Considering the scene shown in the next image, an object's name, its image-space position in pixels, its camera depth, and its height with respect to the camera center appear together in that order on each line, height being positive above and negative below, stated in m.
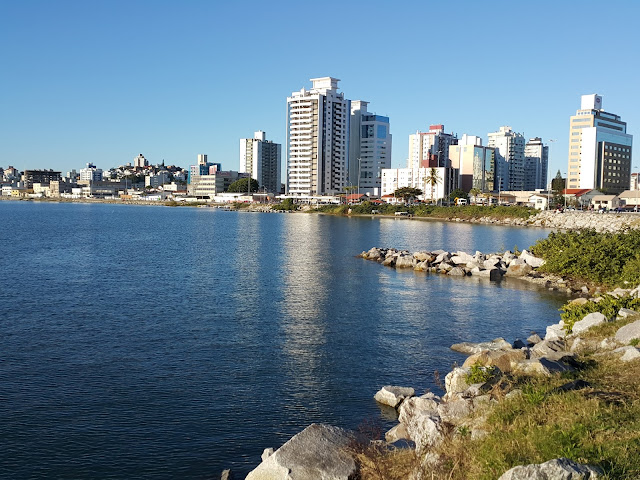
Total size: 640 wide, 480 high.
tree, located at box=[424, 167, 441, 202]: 177.10 +10.34
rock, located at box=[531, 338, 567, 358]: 16.96 -4.15
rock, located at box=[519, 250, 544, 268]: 44.38 -3.69
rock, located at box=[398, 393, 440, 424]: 13.54 -4.77
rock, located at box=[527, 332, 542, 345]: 21.67 -4.82
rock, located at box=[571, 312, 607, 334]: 20.00 -3.80
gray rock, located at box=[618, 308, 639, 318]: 19.34 -3.35
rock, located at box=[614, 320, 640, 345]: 16.23 -3.41
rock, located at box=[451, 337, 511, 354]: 20.59 -4.95
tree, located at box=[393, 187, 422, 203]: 166.38 +5.46
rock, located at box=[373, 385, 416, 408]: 15.73 -5.09
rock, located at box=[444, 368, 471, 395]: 14.78 -4.48
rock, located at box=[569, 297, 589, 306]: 23.68 -3.88
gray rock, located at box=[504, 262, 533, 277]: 43.25 -4.37
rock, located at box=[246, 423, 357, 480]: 9.86 -4.42
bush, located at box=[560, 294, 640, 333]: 20.97 -3.55
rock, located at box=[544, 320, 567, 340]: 20.77 -4.41
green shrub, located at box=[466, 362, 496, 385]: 14.33 -4.08
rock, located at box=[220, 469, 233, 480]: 11.69 -5.47
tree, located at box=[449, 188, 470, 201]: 176.75 +5.45
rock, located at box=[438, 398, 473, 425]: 11.75 -4.21
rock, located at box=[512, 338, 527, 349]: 20.98 -4.84
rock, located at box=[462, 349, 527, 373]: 15.58 -4.16
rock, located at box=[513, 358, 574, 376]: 13.82 -3.79
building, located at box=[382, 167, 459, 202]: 183.62 +10.13
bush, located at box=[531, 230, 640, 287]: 36.16 -2.94
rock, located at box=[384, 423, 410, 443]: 12.66 -5.03
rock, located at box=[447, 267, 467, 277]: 43.94 -4.61
